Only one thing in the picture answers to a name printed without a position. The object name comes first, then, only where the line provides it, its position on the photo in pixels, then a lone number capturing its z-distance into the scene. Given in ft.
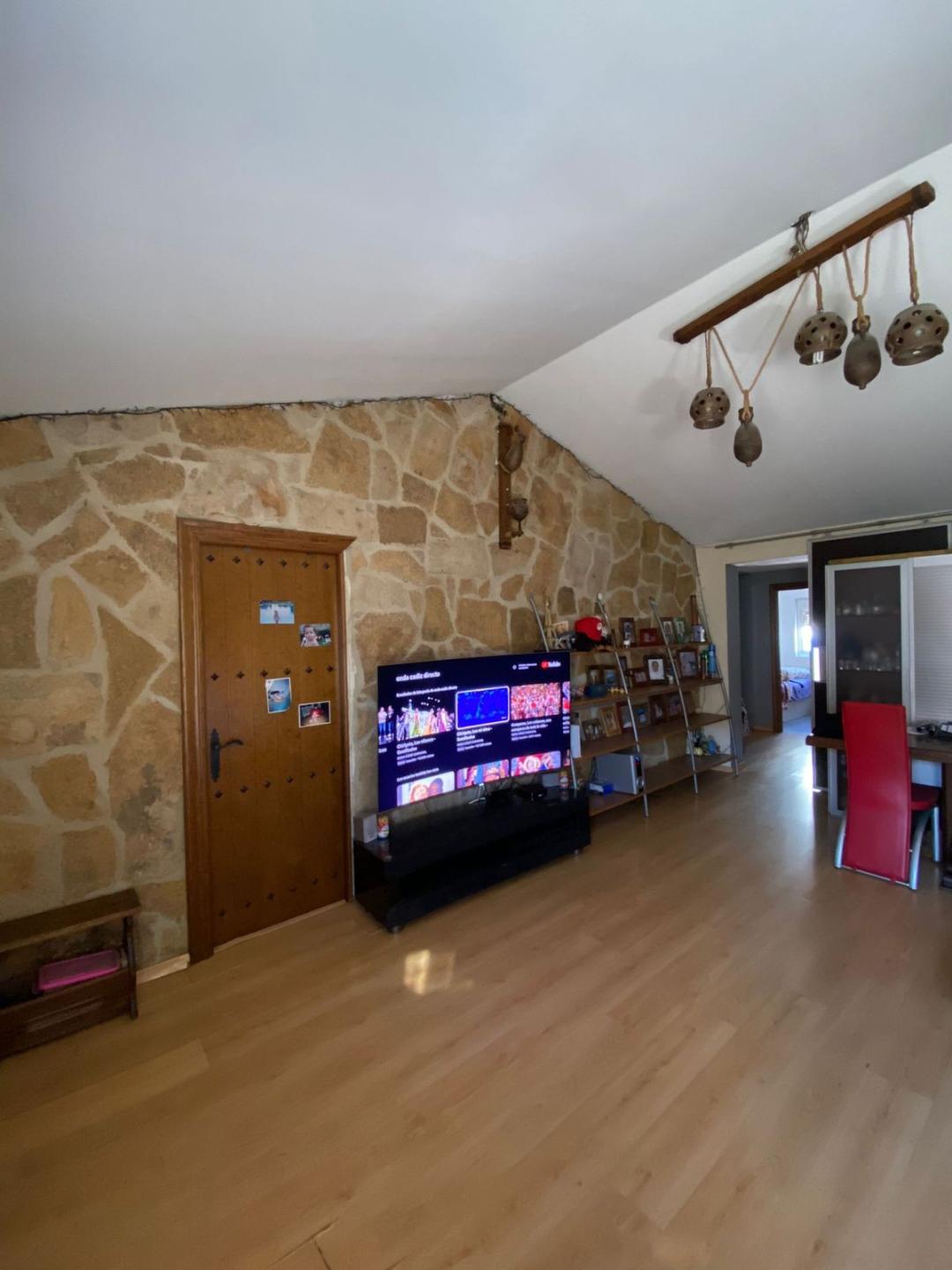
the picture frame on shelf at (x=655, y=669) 14.66
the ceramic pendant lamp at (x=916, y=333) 5.73
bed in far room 24.29
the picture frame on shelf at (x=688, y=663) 15.69
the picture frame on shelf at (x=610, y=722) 13.56
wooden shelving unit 12.43
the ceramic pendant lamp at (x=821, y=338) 6.19
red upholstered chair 9.46
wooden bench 6.09
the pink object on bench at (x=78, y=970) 6.36
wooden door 7.73
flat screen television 8.82
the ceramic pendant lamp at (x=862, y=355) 6.18
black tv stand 8.47
